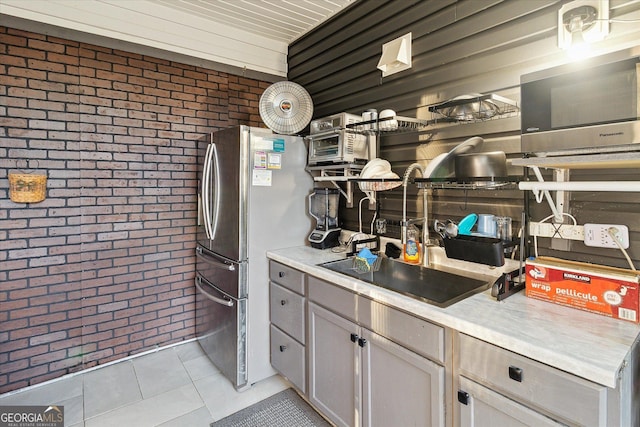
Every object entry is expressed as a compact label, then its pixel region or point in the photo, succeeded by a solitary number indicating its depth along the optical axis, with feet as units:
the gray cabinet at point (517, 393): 3.14
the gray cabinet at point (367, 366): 4.58
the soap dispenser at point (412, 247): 6.86
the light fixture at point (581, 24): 4.75
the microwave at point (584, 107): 3.57
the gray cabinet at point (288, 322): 7.11
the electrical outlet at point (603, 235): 4.64
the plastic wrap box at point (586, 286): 3.92
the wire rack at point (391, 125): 6.68
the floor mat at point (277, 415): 6.81
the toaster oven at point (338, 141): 7.63
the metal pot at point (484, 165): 5.08
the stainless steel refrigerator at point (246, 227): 7.78
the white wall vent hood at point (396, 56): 7.40
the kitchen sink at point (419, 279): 5.58
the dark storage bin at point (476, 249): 4.79
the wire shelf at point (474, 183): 4.98
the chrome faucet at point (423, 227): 6.47
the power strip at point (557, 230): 5.03
